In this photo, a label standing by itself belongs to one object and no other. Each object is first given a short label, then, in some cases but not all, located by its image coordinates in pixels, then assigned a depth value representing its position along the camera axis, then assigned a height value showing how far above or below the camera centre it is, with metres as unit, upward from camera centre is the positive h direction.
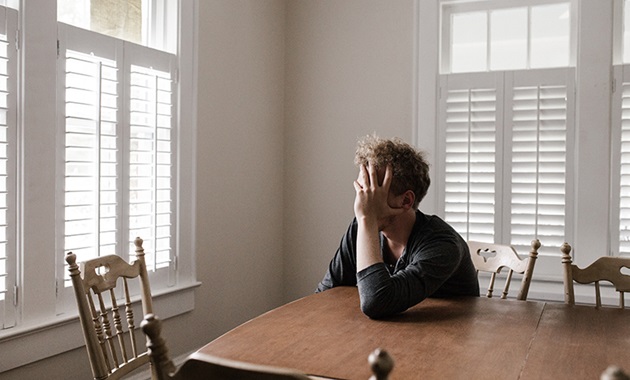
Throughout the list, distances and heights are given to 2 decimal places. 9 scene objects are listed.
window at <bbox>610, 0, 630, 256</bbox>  3.22 +0.22
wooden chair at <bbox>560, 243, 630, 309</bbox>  2.16 -0.31
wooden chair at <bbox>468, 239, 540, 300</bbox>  2.35 -0.30
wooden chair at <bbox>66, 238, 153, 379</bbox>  1.69 -0.36
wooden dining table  1.36 -0.40
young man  1.80 -0.19
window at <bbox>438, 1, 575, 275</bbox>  3.36 +0.36
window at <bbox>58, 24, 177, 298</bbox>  2.44 +0.15
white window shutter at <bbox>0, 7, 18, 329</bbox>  2.15 +0.05
